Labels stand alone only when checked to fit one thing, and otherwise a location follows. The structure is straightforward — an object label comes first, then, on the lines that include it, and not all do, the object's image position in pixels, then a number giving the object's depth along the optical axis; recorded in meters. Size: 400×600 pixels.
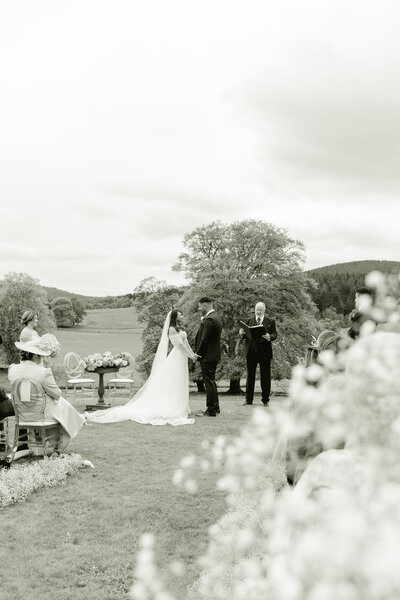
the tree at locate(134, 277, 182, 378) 33.64
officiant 13.50
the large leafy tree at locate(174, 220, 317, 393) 27.98
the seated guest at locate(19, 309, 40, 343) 10.57
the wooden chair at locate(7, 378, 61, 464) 8.38
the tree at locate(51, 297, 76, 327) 79.88
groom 12.52
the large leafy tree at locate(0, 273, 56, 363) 48.44
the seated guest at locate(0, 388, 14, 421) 8.37
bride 12.59
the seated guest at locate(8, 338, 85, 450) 8.39
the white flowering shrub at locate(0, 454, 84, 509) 6.80
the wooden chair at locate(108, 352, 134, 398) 16.01
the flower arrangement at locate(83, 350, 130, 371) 14.70
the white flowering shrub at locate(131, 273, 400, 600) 0.89
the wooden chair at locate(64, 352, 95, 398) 16.57
